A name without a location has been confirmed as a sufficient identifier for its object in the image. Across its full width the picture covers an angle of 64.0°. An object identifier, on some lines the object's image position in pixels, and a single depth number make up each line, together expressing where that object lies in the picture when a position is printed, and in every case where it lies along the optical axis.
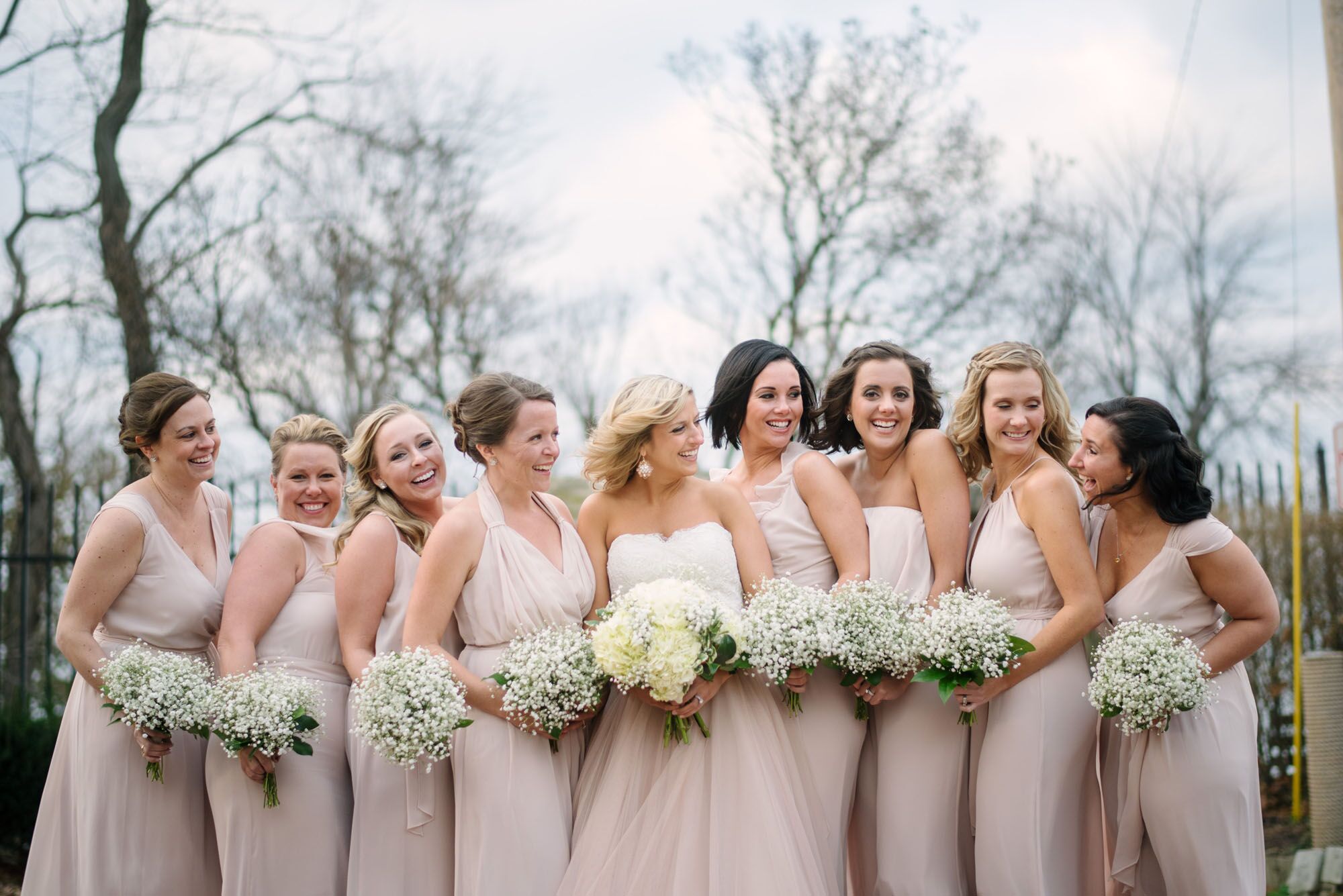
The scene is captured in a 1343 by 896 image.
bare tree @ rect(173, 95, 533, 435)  14.51
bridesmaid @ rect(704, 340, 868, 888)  5.45
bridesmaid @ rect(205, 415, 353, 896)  5.32
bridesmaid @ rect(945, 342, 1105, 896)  5.25
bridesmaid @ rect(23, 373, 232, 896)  5.44
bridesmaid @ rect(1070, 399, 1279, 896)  5.15
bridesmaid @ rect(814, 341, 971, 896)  5.39
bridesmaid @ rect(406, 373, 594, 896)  5.07
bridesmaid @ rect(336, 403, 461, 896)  5.23
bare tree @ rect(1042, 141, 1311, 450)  22.22
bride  4.96
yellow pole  9.69
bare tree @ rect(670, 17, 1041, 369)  16.91
